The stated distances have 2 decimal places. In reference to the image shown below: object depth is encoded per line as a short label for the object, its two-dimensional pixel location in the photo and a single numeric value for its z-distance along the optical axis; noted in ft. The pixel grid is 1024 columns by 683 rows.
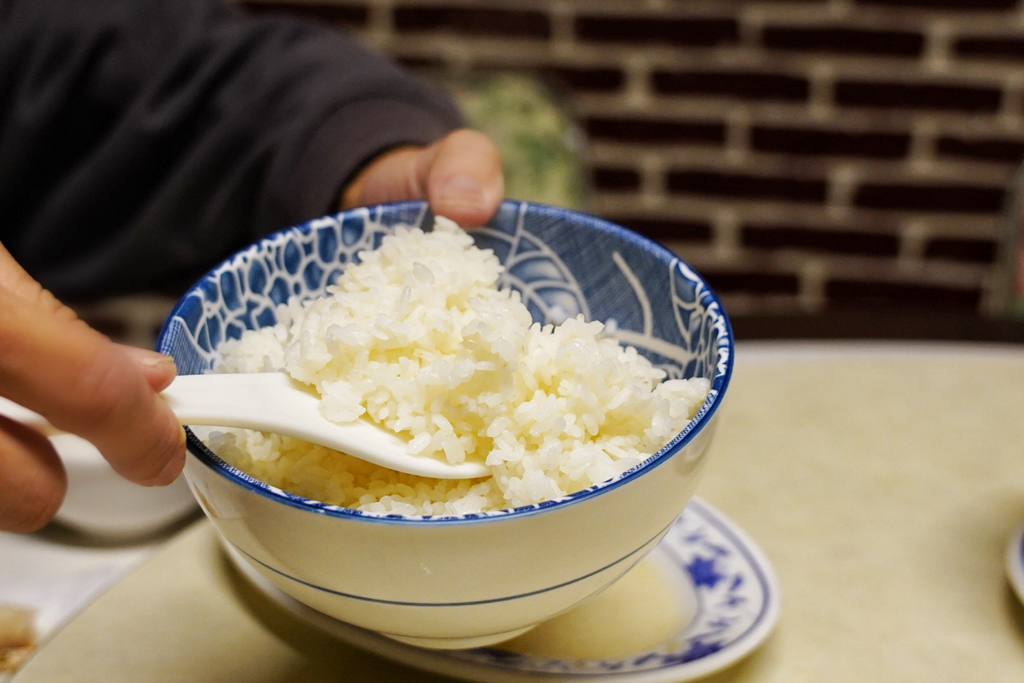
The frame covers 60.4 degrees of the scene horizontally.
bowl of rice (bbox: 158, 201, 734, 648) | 1.82
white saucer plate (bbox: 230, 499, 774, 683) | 2.27
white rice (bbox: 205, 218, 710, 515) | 2.06
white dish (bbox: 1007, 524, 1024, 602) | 2.52
